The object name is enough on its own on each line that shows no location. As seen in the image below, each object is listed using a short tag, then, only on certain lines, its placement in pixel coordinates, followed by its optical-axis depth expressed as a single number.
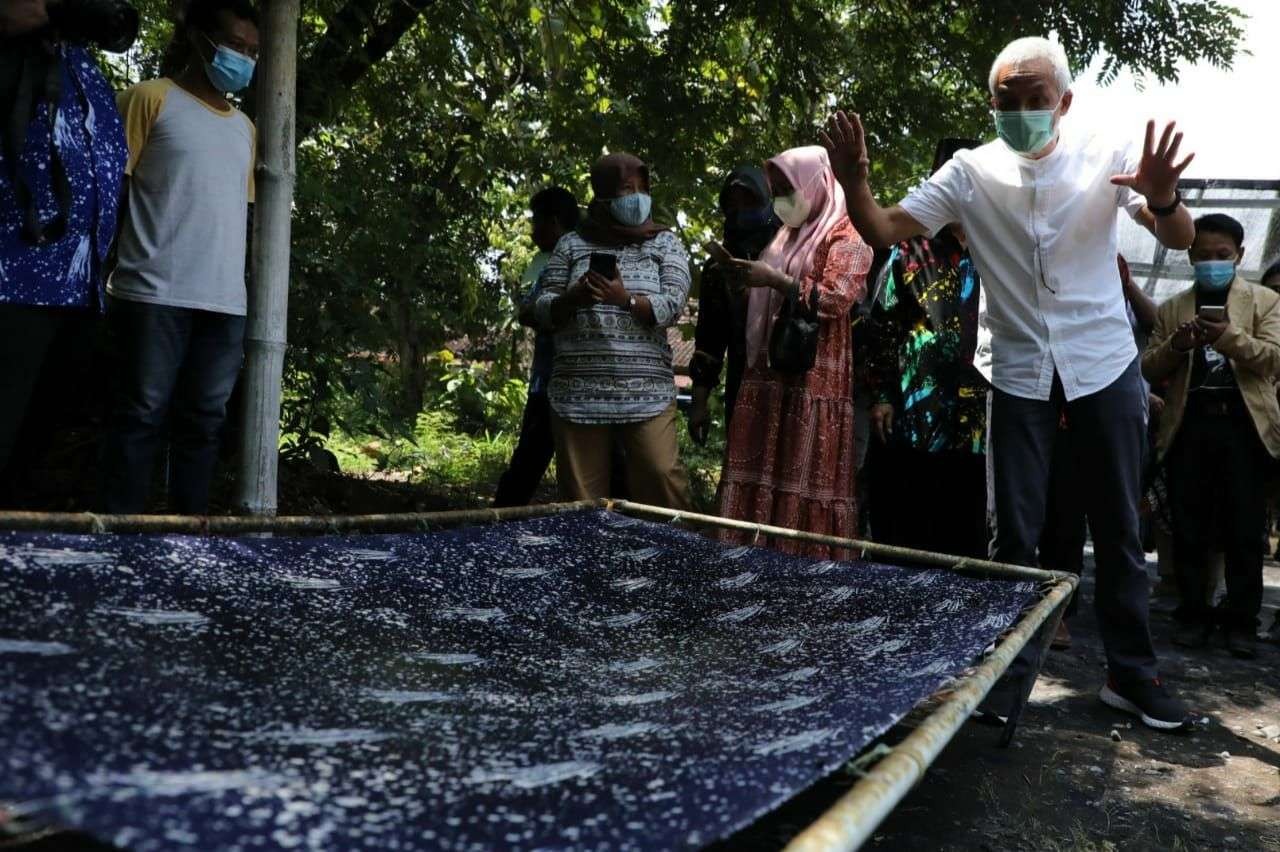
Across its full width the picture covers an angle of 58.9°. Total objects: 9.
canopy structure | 6.04
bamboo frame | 1.14
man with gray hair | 2.97
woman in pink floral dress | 3.73
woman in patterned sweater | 3.90
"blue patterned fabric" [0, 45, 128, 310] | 2.78
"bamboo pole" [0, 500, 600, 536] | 1.85
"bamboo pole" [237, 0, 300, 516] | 3.21
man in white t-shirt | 2.99
